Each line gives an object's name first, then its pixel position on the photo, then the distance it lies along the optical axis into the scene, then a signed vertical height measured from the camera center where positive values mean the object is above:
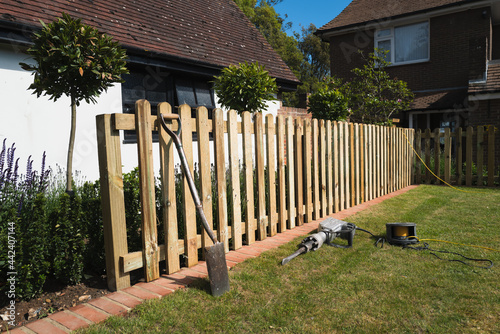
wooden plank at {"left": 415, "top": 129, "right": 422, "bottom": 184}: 10.11 -0.57
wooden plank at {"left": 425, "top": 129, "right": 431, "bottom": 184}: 9.95 -0.34
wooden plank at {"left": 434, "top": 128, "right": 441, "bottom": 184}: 9.62 -0.39
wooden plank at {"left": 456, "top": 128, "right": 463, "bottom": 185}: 9.43 -0.40
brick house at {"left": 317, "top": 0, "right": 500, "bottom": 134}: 13.05 +3.82
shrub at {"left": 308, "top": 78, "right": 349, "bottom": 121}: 8.34 +0.97
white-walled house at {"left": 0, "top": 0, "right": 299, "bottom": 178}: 5.73 +1.98
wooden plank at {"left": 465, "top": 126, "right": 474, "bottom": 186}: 9.34 -0.42
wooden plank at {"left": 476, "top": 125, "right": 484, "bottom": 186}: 9.14 -0.38
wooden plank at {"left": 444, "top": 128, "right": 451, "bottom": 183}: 9.55 -0.34
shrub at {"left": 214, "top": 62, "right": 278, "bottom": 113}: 6.08 +1.07
